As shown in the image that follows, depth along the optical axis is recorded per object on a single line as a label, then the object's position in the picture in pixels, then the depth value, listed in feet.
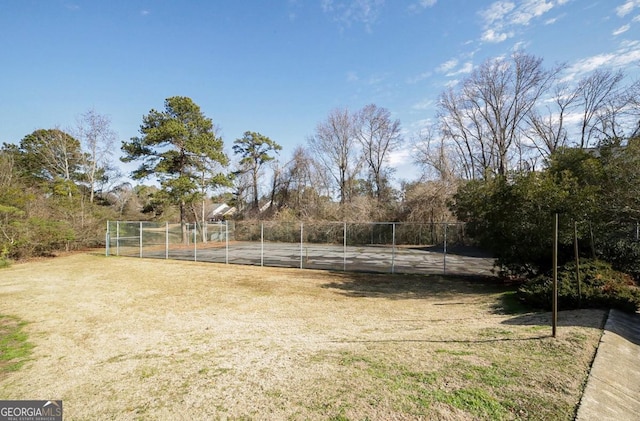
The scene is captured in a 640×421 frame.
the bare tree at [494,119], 91.06
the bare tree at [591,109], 86.69
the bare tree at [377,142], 118.21
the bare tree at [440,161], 101.91
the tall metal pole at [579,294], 19.81
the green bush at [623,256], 27.61
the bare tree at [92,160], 82.64
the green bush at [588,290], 19.26
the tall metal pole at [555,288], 13.42
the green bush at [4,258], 45.03
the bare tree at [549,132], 93.35
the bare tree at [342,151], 116.57
